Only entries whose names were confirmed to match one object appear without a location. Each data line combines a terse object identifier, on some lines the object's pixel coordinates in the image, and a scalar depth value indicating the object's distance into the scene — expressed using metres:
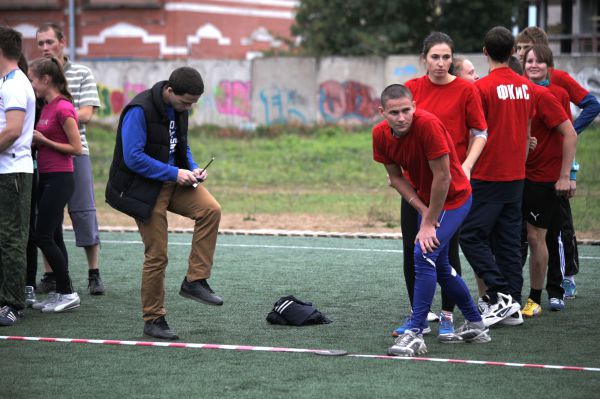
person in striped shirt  18.19
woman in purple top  16.31
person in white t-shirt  15.07
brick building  79.44
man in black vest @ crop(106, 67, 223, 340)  13.71
